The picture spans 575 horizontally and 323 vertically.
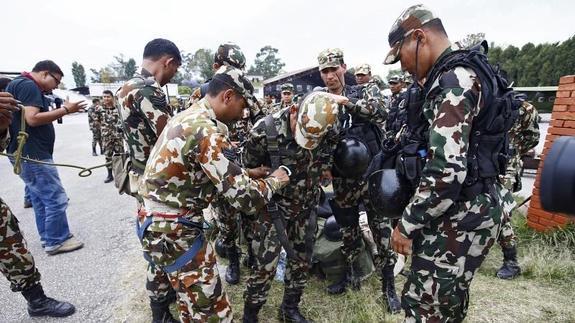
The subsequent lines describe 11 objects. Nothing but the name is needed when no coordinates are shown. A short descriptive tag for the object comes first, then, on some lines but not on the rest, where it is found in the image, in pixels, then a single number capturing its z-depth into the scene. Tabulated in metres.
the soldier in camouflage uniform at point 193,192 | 1.76
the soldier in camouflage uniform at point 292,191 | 2.23
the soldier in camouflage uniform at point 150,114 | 2.45
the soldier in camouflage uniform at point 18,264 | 2.46
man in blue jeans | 3.33
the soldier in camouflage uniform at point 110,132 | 7.58
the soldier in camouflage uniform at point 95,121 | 9.77
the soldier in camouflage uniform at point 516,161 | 3.28
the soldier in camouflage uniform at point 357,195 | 2.92
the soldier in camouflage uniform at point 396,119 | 2.09
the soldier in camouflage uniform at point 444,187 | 1.53
